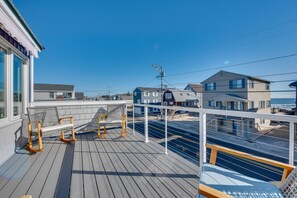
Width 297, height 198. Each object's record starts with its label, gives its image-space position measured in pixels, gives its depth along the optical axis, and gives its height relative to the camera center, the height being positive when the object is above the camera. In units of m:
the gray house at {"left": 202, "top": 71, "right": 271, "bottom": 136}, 14.05 +0.45
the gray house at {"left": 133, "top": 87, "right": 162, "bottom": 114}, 29.80 +0.76
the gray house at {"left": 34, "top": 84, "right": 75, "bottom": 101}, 23.56 +1.24
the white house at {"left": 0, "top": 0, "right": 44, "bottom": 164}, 2.17 +0.56
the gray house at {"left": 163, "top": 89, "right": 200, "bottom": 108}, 25.17 +0.12
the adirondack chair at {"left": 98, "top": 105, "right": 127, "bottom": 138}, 3.99 -0.53
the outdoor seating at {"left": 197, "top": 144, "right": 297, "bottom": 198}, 1.08 -0.71
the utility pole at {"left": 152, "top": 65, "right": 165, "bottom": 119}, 17.42 +3.49
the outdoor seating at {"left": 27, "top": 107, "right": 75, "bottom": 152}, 2.89 -0.56
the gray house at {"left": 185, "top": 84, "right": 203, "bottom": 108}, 29.79 +2.32
